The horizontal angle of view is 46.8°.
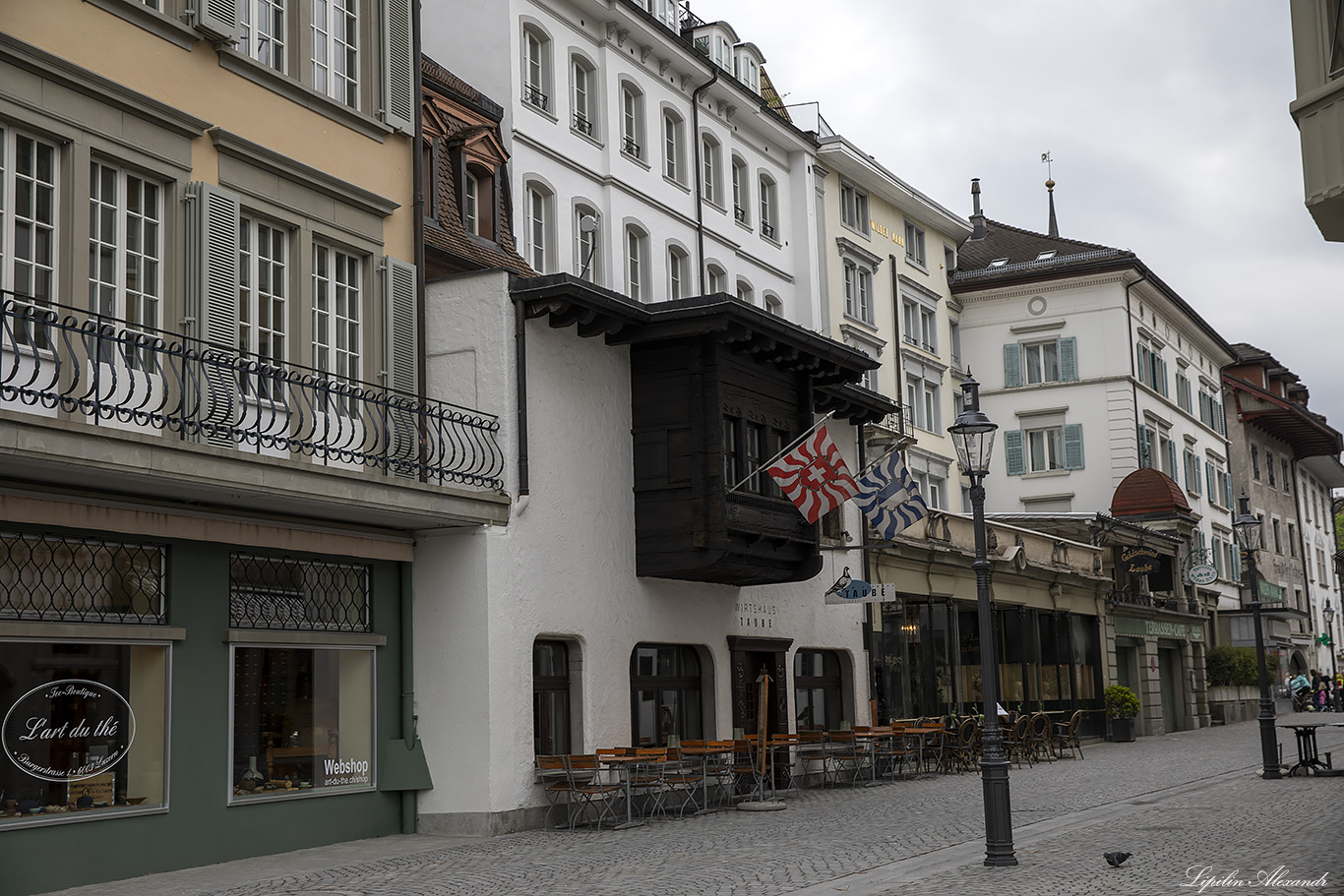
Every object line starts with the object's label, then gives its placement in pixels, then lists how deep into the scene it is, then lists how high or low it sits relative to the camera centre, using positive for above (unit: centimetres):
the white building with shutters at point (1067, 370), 4991 +902
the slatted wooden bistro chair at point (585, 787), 1848 -146
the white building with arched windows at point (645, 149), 2567 +959
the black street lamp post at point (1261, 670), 2364 -44
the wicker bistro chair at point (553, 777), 1848 -133
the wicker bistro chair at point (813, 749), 2455 -148
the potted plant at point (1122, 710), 3997 -163
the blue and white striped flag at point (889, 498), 2427 +243
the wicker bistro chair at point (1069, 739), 3131 -182
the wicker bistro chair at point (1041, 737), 3023 -170
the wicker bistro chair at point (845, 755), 2503 -162
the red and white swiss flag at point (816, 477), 2119 +244
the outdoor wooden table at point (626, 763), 1868 -122
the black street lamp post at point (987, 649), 1405 +1
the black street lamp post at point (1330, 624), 7312 +75
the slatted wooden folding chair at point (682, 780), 1980 -151
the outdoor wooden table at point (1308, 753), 2375 -176
